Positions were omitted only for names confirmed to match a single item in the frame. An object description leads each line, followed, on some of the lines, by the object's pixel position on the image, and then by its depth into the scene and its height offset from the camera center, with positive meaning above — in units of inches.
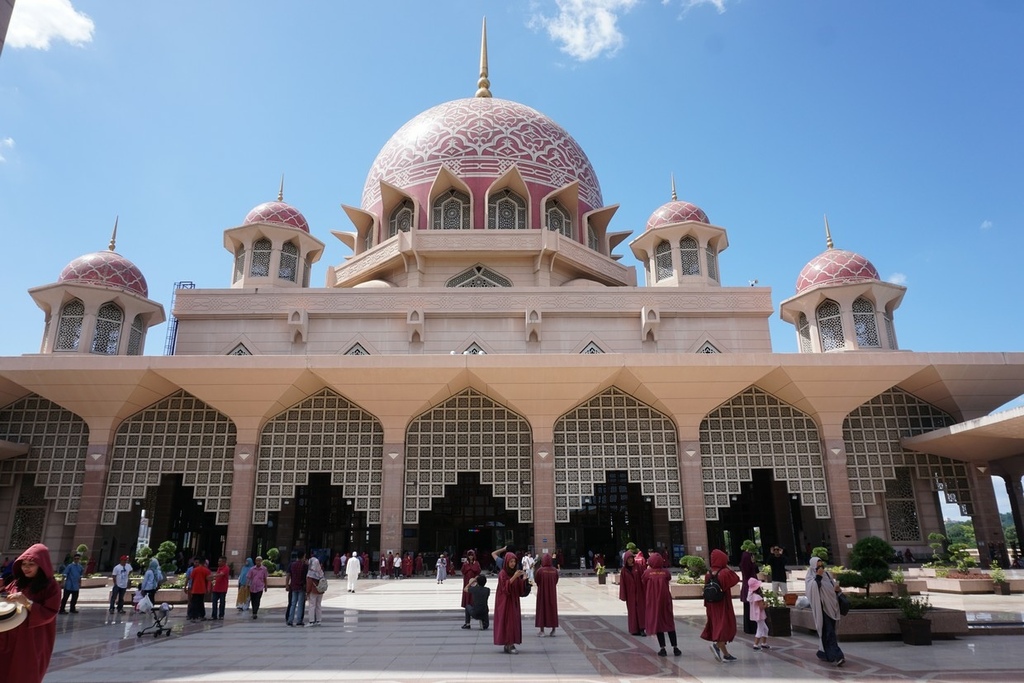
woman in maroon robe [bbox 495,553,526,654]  293.4 -35.8
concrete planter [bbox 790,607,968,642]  316.5 -47.6
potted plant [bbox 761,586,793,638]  335.9 -47.7
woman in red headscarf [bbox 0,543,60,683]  129.6 -17.6
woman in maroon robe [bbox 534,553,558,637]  339.0 -36.4
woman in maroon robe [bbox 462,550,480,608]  374.3 -26.4
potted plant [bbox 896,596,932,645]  302.4 -45.1
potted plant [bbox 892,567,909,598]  328.6 -32.5
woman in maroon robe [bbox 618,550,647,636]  341.1 -37.8
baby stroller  362.0 -46.7
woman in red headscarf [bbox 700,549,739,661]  272.2 -38.7
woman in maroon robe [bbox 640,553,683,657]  286.0 -34.4
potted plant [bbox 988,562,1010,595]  524.7 -47.3
